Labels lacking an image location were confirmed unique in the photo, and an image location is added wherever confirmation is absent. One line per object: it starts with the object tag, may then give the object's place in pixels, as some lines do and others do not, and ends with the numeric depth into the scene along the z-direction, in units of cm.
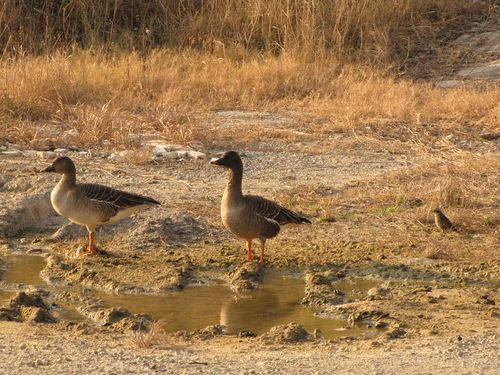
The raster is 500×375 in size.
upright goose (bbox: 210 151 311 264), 1780
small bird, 1994
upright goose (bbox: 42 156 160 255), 1817
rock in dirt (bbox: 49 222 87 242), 1964
